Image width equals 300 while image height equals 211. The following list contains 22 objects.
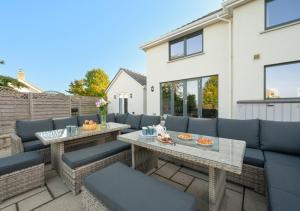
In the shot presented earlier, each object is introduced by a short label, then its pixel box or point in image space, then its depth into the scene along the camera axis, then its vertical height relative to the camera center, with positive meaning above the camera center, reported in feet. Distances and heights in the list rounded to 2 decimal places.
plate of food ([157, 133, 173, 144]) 6.31 -1.71
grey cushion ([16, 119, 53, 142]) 10.09 -1.86
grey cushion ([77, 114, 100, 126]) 14.05 -1.59
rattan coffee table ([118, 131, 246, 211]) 4.32 -1.86
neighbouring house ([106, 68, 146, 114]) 26.96 +2.26
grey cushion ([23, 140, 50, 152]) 9.24 -2.89
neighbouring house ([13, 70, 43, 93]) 41.09 +8.47
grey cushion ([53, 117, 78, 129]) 11.95 -1.70
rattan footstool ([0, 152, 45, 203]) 6.14 -3.38
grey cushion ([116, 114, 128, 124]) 17.15 -1.88
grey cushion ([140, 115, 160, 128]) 13.96 -1.80
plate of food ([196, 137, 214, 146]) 5.70 -1.71
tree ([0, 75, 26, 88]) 20.93 +3.71
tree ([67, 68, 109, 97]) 47.47 +7.66
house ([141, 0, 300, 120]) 11.64 +4.36
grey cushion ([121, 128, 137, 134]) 14.20 -2.87
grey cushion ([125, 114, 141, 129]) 15.07 -1.98
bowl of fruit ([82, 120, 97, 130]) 9.93 -1.62
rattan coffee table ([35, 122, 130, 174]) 7.62 -2.44
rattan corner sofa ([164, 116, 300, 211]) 3.99 -2.60
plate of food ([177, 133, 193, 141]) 6.77 -1.75
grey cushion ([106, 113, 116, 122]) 17.44 -1.86
